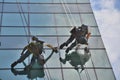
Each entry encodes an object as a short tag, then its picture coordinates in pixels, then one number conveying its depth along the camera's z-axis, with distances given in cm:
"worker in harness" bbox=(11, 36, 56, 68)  1656
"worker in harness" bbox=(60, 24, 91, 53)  1751
